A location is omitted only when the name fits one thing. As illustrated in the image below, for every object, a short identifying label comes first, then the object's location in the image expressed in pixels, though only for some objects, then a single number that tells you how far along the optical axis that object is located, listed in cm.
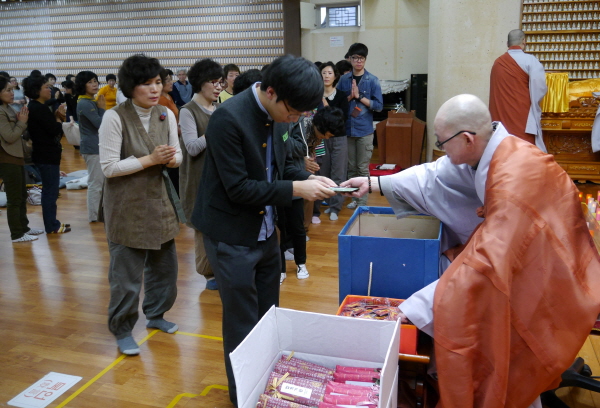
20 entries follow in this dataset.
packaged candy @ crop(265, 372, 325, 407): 153
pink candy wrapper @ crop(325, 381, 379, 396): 154
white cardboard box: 150
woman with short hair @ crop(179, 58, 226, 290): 328
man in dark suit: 179
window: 944
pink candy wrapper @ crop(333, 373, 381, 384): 160
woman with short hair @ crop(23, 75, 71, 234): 466
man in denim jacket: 544
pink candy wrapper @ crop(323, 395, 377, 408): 149
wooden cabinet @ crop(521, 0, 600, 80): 685
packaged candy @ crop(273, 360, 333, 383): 162
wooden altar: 602
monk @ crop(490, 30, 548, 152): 583
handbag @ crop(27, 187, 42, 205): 643
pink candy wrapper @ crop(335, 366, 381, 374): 163
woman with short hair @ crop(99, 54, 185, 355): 257
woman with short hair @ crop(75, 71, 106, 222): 489
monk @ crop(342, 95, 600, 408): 165
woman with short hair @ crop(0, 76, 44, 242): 448
